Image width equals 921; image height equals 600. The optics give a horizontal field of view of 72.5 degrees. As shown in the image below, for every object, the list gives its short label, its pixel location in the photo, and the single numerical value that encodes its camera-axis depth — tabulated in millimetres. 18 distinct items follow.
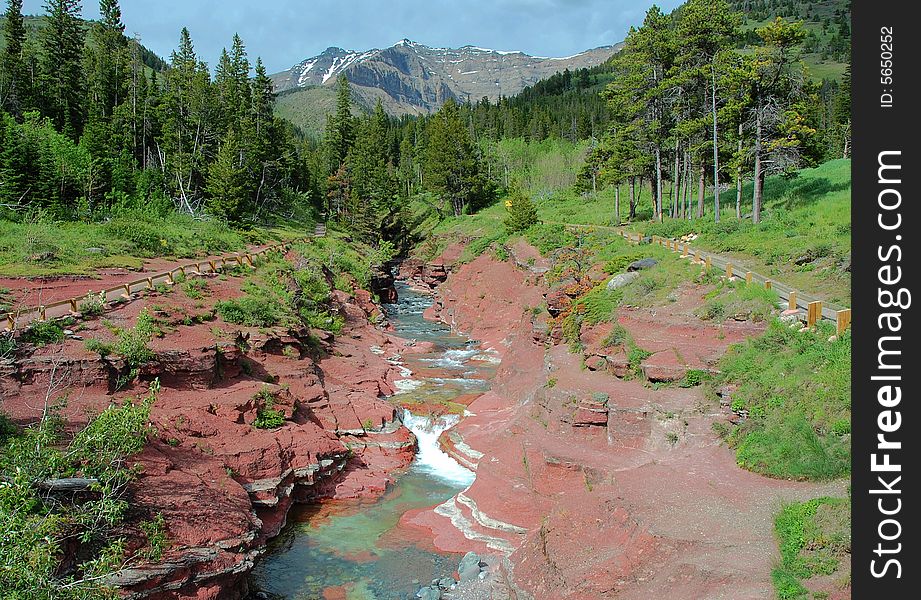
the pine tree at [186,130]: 64938
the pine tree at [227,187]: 59312
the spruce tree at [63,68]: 63719
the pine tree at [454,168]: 81938
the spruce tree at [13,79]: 59562
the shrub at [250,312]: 29403
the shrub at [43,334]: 21016
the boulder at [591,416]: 21000
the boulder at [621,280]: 30672
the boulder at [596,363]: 24531
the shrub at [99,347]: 20922
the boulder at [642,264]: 31953
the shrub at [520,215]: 59969
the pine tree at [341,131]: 101125
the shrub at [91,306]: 24109
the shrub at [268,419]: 23094
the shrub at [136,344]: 21219
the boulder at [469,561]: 17753
